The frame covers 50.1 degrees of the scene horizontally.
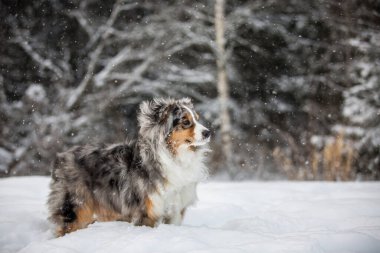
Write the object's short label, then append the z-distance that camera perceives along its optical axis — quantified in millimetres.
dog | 4309
